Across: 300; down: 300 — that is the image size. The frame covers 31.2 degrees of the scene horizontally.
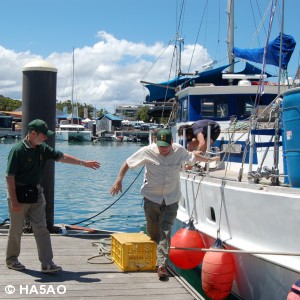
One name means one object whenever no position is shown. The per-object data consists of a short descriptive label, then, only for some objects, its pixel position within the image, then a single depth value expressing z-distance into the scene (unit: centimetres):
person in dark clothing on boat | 988
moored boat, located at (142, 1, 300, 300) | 616
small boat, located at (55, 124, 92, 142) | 9081
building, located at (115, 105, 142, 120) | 18061
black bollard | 842
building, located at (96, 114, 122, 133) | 11470
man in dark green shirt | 615
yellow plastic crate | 675
